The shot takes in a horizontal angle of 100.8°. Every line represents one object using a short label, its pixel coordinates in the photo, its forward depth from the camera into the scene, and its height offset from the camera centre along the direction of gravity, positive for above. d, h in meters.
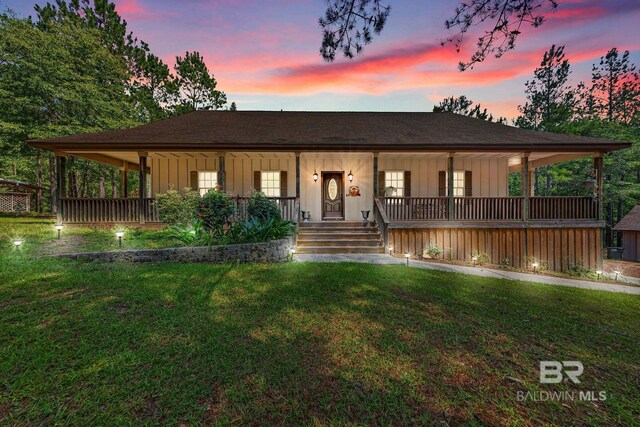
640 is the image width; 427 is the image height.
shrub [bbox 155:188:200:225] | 8.44 +0.16
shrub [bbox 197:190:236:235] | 6.86 +0.01
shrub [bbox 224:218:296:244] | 6.91 -0.56
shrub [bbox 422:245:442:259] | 8.73 -1.45
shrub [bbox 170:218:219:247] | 6.75 -0.62
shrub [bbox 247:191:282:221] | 7.69 +0.08
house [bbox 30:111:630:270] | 9.09 +1.43
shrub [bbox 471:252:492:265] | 8.98 -1.72
